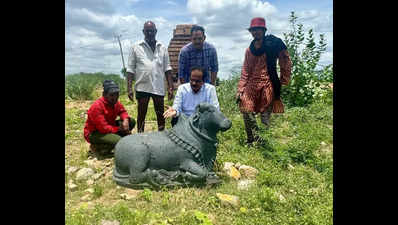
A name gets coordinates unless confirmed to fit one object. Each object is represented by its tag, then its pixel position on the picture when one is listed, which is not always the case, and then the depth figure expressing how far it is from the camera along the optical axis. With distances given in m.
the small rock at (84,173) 3.96
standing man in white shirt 4.87
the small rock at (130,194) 3.39
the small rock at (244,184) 3.64
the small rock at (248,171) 4.07
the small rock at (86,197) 3.42
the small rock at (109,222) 2.81
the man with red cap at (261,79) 4.79
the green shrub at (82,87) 11.23
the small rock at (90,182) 3.81
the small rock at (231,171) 4.00
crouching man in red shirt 4.46
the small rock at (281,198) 3.30
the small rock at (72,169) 4.19
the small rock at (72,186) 3.65
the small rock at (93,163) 4.48
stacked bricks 9.73
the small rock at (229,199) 3.17
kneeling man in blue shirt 4.07
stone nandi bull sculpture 3.61
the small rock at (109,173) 4.14
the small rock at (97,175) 3.96
